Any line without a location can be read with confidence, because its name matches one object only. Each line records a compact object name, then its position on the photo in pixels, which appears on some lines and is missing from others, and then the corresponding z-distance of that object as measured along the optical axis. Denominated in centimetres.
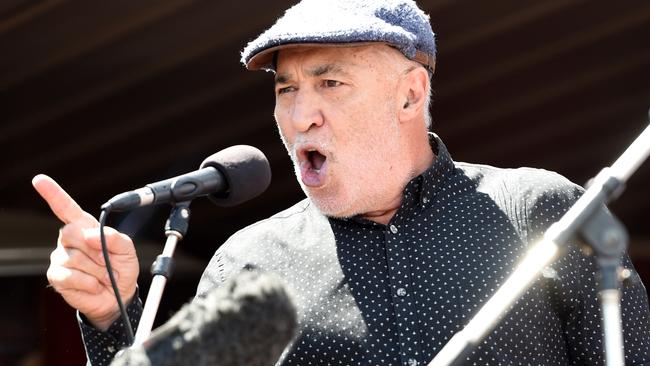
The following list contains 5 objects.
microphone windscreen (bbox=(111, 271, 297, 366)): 290
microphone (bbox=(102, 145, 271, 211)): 444
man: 530
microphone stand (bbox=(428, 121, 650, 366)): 384
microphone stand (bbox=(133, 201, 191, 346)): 432
